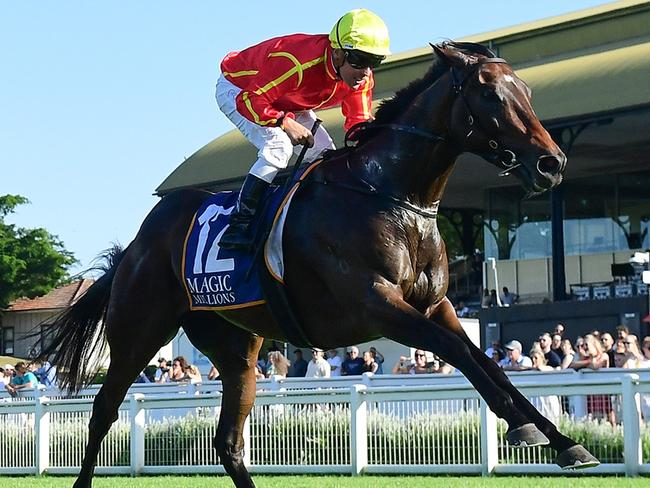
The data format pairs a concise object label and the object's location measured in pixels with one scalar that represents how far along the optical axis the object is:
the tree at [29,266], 46.47
